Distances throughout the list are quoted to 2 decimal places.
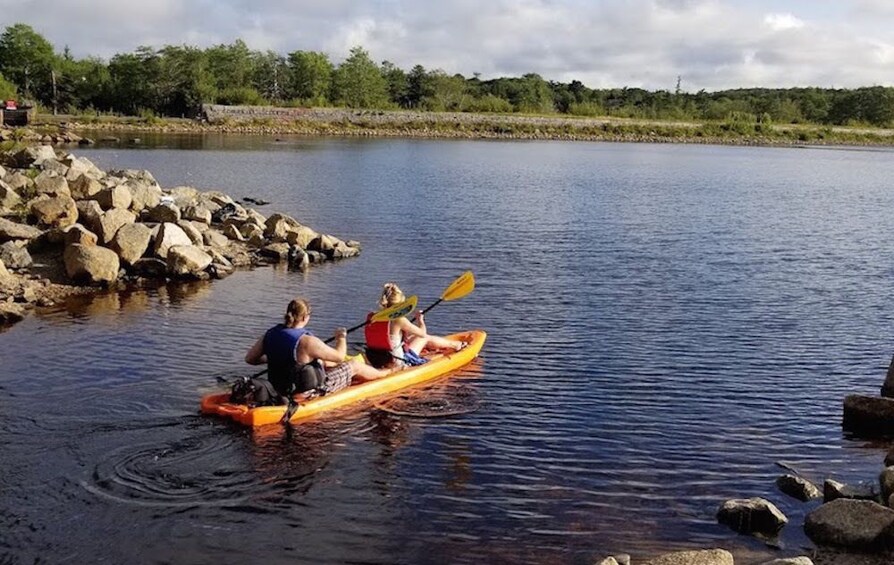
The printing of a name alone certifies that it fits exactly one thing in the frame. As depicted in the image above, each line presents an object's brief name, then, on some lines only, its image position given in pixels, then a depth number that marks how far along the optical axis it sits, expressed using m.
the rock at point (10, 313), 15.75
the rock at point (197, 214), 24.36
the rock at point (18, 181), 23.12
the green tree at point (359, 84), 114.31
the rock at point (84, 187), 22.72
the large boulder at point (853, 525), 8.20
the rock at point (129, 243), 19.55
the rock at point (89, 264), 18.45
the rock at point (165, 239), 20.02
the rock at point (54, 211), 20.61
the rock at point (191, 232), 21.77
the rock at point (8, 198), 21.81
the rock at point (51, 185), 22.45
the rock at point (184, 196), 26.11
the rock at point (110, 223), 19.75
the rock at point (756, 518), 8.76
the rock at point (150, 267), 19.70
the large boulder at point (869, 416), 11.62
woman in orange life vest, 13.96
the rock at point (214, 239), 22.64
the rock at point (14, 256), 18.53
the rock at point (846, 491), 9.23
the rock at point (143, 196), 23.06
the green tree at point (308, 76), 114.31
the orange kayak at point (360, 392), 11.30
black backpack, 11.47
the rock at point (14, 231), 19.48
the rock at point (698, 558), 7.61
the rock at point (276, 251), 22.85
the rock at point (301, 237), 23.66
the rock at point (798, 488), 9.56
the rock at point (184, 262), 19.80
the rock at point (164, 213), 22.28
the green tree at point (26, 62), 99.69
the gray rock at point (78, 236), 19.00
